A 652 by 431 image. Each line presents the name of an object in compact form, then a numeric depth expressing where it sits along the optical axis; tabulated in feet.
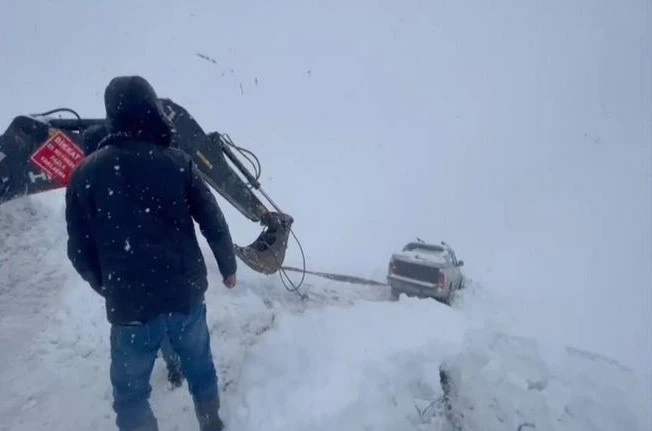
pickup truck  24.79
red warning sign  13.82
